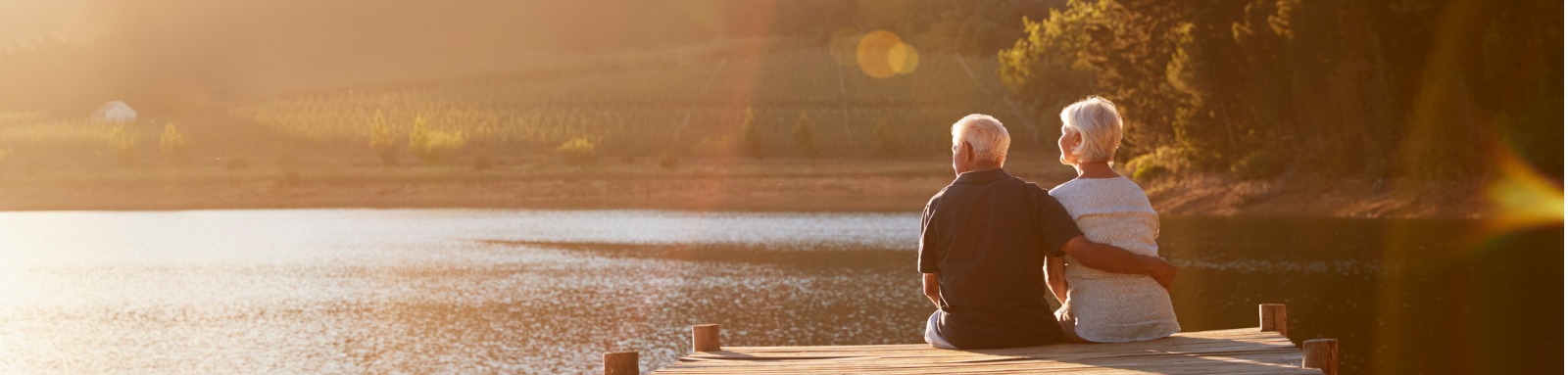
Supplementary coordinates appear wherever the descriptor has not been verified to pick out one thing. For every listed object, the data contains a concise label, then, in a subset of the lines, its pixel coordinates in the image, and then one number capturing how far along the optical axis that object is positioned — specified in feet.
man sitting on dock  22.24
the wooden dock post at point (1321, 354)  21.13
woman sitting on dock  21.74
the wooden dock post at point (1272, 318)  26.32
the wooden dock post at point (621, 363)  22.38
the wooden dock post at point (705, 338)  25.52
